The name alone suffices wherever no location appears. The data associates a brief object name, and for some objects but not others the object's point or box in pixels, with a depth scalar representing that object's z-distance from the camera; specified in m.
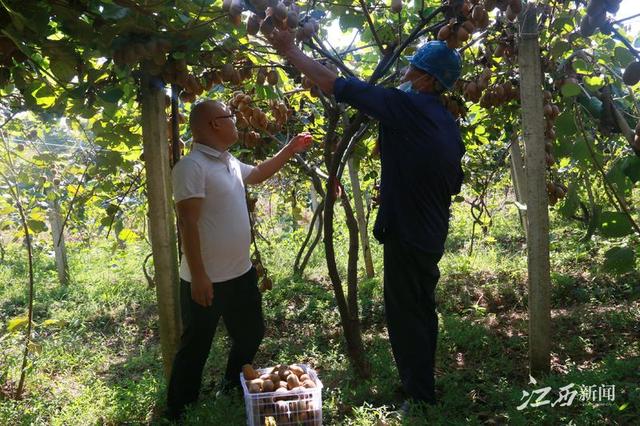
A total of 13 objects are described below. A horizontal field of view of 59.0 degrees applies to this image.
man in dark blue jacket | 2.48
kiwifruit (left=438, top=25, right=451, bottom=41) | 2.38
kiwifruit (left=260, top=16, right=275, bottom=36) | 2.06
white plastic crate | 2.42
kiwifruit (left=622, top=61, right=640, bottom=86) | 2.22
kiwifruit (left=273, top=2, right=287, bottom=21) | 2.01
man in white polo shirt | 2.62
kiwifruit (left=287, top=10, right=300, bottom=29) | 2.06
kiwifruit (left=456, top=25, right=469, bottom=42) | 2.33
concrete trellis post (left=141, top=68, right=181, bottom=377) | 2.79
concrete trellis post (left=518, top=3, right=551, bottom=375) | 2.87
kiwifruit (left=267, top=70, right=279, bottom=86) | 3.01
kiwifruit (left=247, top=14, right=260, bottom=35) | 2.13
